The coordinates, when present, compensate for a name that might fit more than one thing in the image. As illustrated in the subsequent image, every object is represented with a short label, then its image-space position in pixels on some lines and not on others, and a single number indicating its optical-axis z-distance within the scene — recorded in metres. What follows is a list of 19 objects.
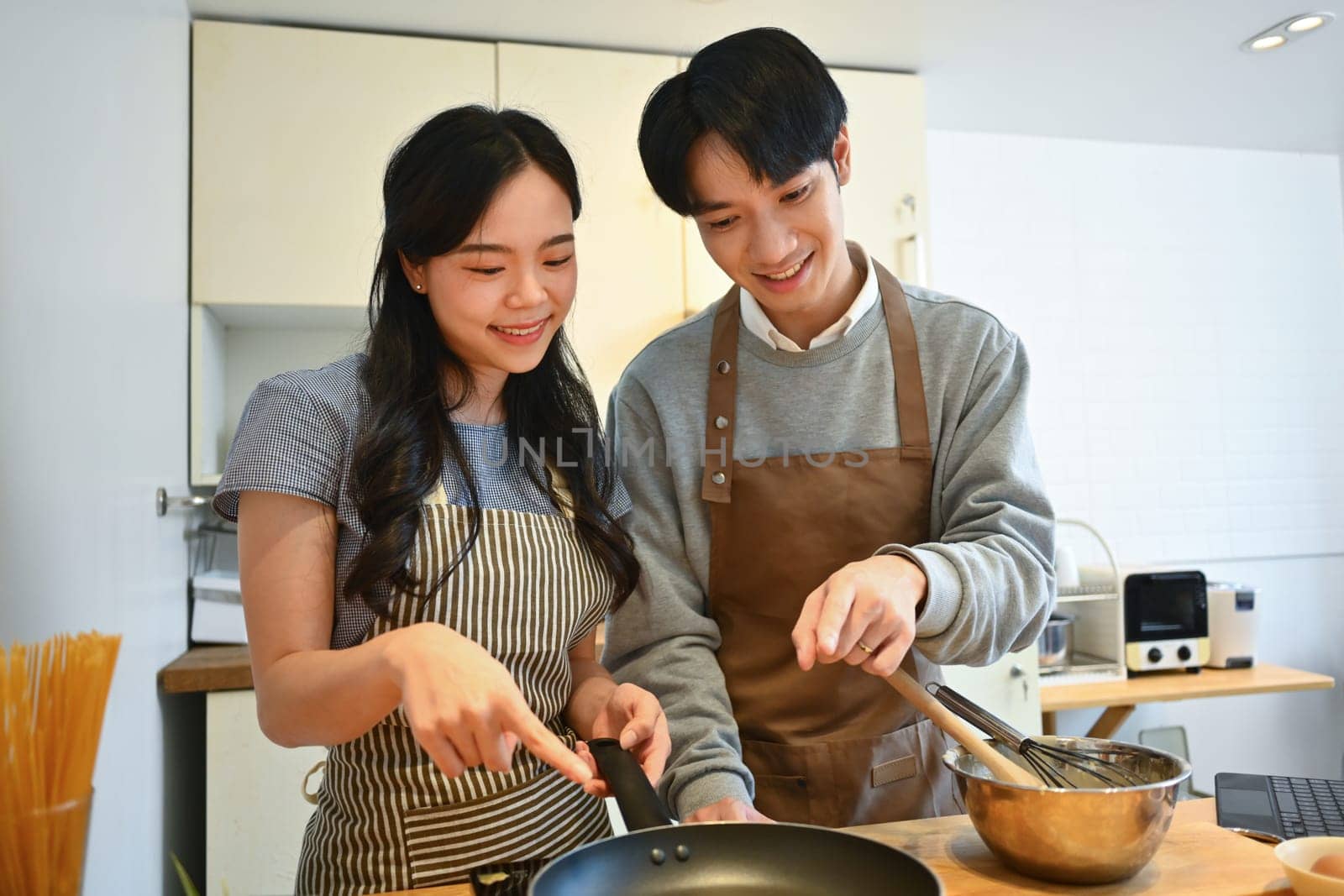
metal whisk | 0.90
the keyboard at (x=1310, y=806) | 1.06
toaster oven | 2.93
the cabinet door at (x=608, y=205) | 2.74
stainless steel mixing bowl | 0.79
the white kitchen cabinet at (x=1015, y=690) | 2.63
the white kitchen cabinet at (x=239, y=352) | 2.51
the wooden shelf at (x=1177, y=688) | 2.75
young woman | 1.00
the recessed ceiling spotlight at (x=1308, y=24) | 2.68
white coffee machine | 2.99
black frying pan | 0.77
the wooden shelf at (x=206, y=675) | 2.11
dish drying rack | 2.89
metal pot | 2.87
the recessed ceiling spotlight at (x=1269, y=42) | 2.78
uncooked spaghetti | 0.55
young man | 1.16
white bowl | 0.76
